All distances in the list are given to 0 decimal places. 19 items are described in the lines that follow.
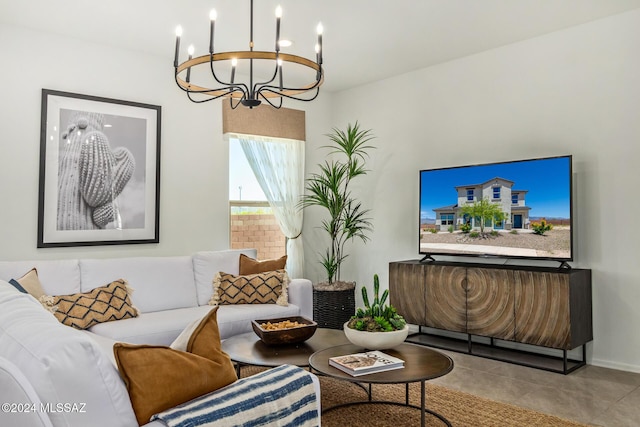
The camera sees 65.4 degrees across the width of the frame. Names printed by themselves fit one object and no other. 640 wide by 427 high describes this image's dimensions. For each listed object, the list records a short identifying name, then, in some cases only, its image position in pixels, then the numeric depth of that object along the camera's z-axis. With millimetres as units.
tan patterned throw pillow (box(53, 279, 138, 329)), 3248
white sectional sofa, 1189
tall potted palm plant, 4914
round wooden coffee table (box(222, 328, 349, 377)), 2617
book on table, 2342
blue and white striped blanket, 1345
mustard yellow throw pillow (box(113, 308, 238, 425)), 1339
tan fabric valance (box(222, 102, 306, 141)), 4938
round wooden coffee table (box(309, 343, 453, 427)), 2281
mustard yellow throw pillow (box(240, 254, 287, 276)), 4258
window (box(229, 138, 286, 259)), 5121
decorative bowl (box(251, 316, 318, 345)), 2830
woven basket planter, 4887
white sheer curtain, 5238
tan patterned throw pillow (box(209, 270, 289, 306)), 4020
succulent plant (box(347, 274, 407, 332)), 2678
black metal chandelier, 2291
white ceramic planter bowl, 2635
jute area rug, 2711
